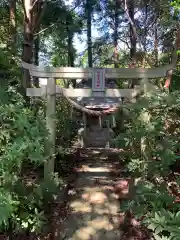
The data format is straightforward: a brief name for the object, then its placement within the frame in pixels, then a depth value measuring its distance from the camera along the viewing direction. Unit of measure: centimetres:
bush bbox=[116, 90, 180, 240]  179
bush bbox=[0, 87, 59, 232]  145
